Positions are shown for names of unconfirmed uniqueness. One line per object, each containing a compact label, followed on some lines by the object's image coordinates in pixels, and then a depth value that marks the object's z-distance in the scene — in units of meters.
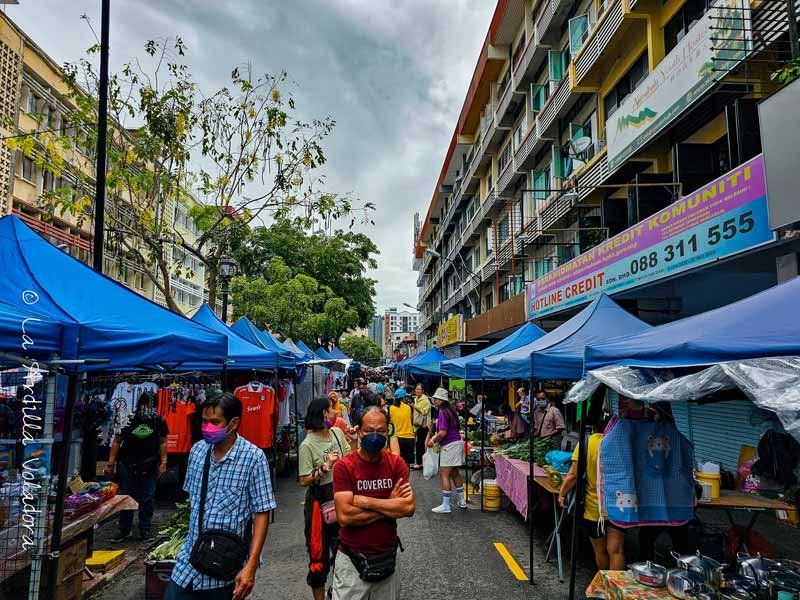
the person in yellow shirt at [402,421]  11.91
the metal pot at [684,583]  3.85
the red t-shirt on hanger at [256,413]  10.16
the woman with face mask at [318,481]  4.67
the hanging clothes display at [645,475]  4.94
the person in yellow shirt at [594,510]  5.36
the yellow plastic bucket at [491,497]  9.44
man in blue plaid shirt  3.18
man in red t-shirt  3.60
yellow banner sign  33.50
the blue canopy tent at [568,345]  7.18
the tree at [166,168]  11.59
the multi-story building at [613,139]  9.38
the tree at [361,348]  84.19
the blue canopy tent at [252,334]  12.64
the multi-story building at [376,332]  193.99
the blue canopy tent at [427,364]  20.29
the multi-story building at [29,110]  18.27
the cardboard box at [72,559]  4.95
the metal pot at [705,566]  3.90
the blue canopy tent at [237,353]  9.43
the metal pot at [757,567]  3.76
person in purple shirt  9.28
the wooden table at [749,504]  5.79
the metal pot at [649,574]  4.07
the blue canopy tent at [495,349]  11.37
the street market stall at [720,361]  3.05
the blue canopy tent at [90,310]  4.44
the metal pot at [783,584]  3.46
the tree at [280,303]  23.38
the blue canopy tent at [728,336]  3.50
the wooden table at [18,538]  4.77
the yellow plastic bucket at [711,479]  6.11
